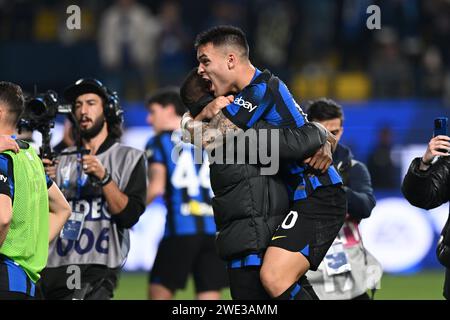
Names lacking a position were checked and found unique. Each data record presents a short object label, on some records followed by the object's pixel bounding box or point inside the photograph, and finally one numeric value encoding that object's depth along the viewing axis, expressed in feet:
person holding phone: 43.70
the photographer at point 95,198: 52.31
